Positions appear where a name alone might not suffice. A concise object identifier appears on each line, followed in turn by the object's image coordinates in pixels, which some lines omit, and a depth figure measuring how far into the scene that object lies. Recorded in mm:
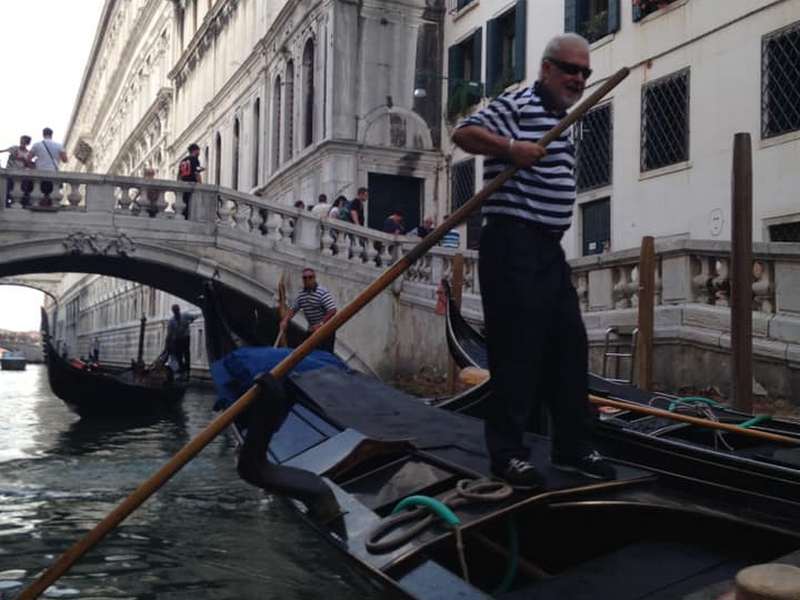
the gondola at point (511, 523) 1695
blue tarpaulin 3735
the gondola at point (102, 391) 7941
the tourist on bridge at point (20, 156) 8445
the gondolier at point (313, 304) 6238
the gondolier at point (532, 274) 1905
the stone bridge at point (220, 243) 7941
